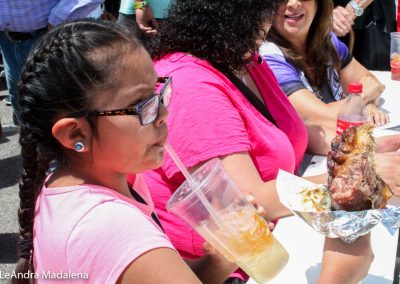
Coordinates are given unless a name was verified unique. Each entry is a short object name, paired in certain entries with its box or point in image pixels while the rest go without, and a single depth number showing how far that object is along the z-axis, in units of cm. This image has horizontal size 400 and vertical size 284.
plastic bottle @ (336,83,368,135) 190
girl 81
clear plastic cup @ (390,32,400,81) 256
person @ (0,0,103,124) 256
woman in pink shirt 130
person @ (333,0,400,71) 366
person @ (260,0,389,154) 204
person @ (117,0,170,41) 353
